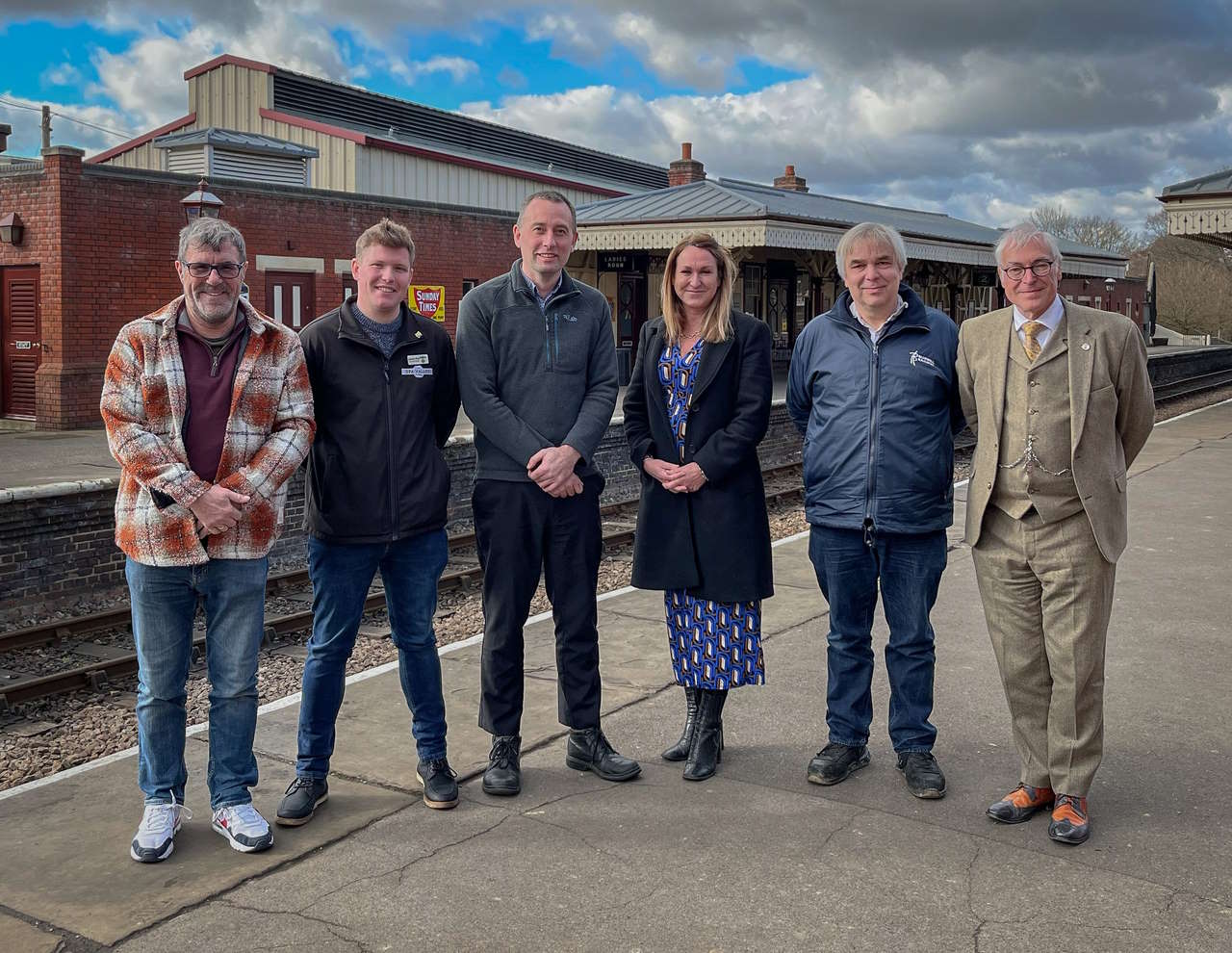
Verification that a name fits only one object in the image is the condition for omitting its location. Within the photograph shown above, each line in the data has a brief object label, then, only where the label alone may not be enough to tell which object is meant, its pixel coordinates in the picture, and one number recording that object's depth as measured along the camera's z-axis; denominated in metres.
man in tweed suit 3.90
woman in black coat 4.44
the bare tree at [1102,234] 71.62
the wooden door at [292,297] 20.50
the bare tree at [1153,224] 72.38
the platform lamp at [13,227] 17.80
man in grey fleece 4.31
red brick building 17.59
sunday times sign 19.64
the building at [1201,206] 17.27
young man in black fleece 4.07
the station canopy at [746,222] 20.44
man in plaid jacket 3.69
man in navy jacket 4.24
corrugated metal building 28.12
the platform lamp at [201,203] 15.22
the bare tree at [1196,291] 59.62
